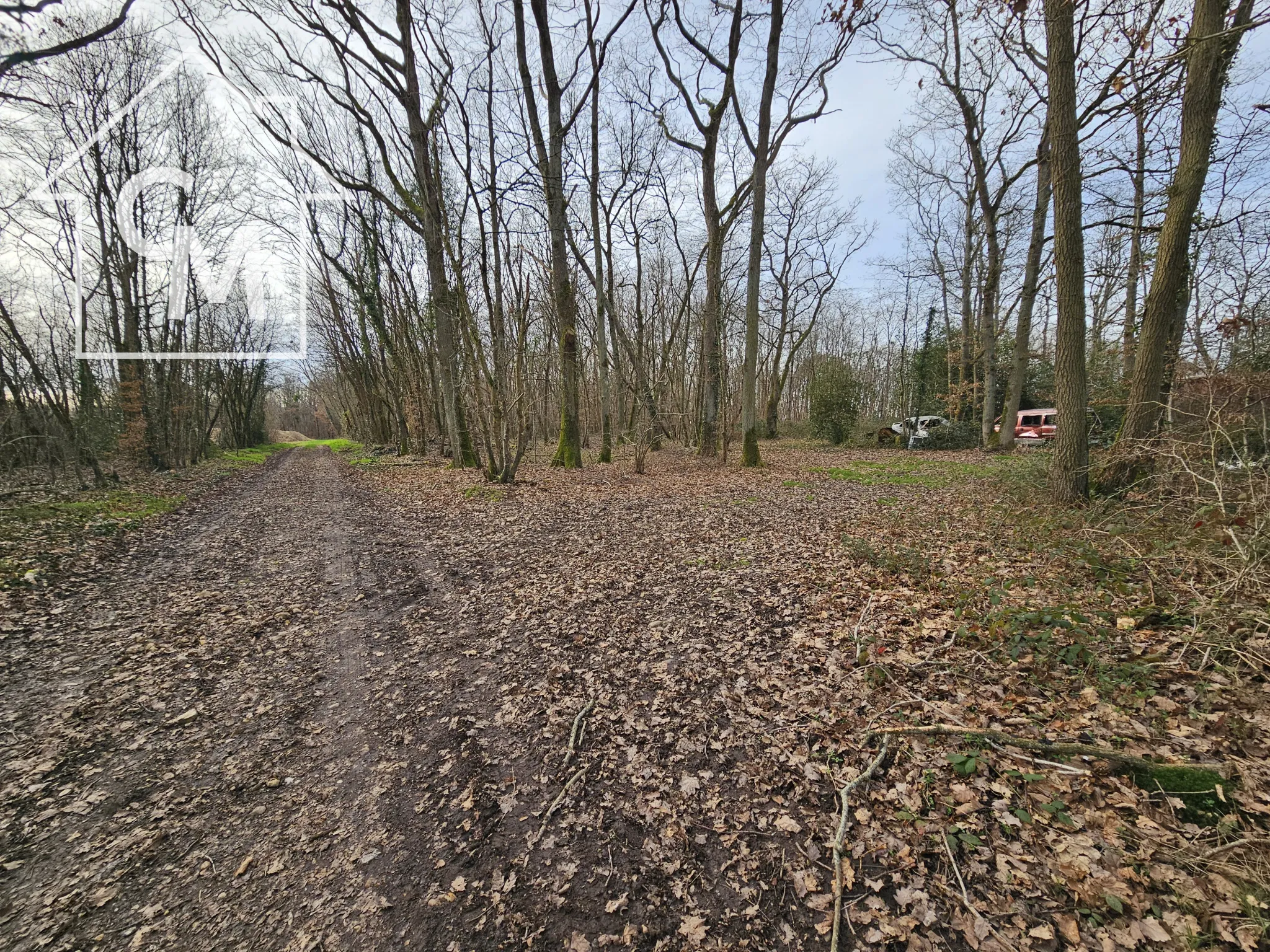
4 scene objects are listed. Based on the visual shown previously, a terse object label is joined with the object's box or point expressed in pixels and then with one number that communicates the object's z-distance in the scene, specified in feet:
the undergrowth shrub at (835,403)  67.26
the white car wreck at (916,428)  63.77
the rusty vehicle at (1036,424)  59.31
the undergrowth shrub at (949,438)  63.00
